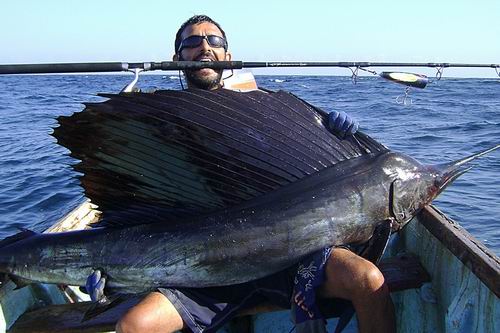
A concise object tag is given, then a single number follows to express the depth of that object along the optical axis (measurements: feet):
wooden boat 7.07
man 6.53
